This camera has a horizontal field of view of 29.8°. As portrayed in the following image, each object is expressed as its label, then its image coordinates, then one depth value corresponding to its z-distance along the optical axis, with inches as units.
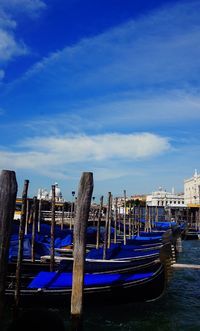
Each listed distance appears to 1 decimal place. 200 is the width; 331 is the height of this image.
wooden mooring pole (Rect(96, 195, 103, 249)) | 548.1
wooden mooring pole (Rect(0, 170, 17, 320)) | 161.8
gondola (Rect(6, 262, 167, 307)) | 302.7
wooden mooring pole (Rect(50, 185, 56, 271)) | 336.8
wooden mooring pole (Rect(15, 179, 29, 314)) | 247.9
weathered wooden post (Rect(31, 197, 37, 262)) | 380.8
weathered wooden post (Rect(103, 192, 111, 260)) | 413.2
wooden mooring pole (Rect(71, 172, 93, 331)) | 195.9
